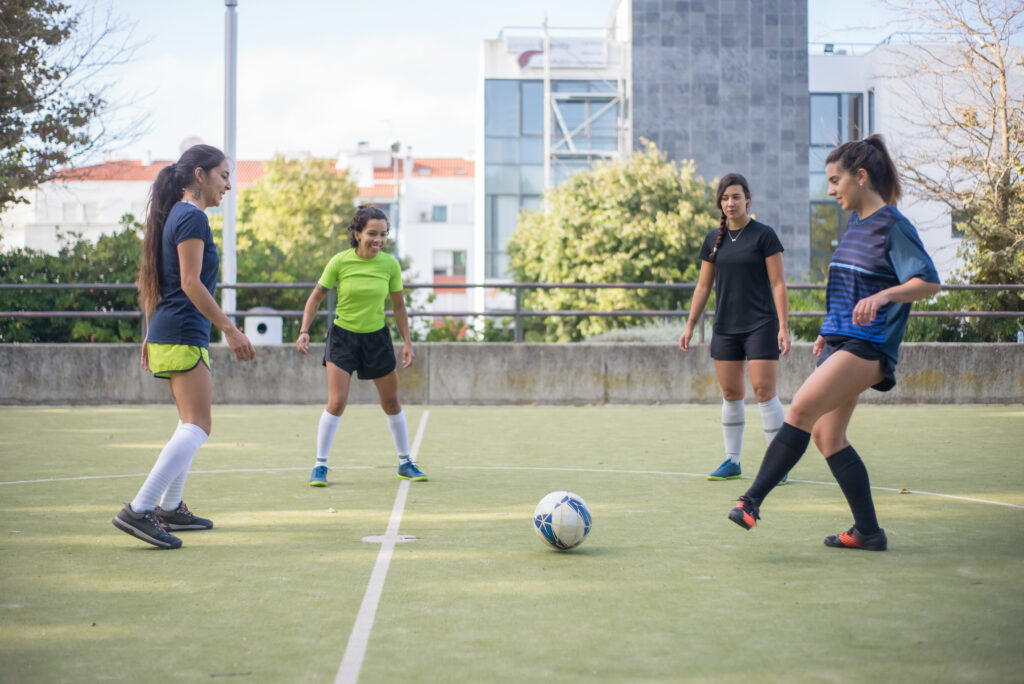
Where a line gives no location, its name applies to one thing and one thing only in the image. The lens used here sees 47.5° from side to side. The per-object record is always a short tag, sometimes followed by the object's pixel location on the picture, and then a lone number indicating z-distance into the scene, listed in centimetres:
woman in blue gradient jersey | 538
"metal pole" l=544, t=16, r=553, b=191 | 4316
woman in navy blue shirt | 588
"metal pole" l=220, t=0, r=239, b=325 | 1827
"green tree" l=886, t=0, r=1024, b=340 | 1859
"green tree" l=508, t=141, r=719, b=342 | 2742
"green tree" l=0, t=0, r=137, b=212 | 1984
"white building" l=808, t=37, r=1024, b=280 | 3888
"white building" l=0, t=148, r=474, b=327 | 8231
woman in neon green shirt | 835
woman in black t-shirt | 817
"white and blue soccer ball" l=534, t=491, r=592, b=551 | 577
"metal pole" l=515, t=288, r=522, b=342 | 1661
